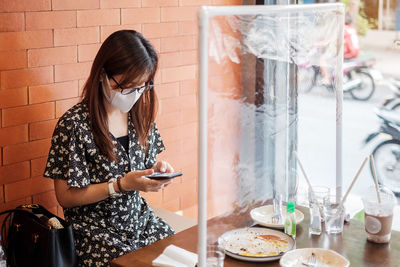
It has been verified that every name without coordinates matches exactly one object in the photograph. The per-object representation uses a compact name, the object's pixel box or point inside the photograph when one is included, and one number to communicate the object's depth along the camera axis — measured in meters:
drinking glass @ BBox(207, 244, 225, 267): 1.78
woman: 2.31
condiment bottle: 2.02
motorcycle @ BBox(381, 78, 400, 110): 3.24
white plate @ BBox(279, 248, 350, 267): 1.85
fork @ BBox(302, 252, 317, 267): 1.87
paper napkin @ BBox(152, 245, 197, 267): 1.89
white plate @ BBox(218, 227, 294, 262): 1.88
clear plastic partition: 1.69
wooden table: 1.88
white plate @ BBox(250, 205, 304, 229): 2.09
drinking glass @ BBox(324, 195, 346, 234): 2.09
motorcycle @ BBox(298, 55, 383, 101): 3.25
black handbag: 2.26
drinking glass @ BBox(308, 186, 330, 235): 2.07
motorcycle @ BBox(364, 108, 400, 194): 3.35
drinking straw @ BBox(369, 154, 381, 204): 2.03
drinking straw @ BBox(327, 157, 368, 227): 2.05
